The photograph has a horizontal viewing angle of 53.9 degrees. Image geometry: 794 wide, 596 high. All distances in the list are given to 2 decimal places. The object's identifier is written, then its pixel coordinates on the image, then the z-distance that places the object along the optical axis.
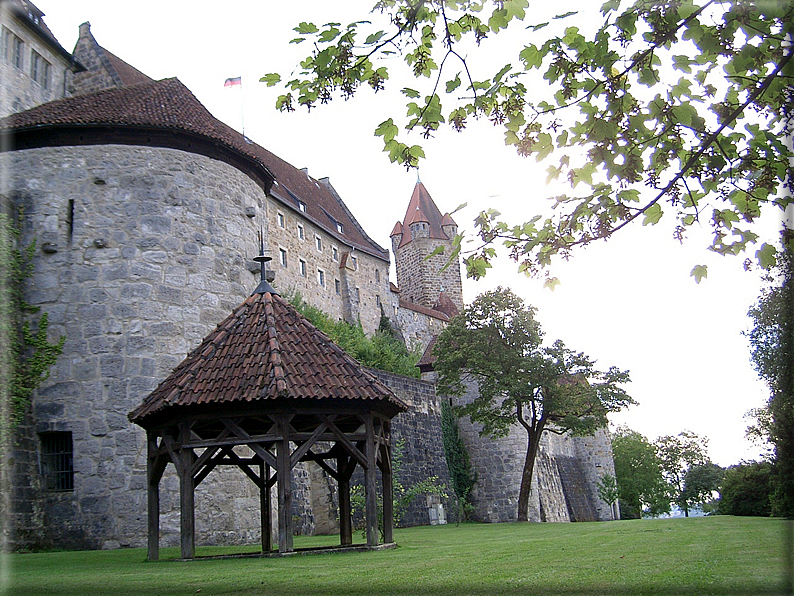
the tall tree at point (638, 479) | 69.00
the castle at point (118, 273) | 16.16
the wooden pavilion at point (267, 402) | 10.55
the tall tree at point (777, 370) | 18.83
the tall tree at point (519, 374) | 30.66
